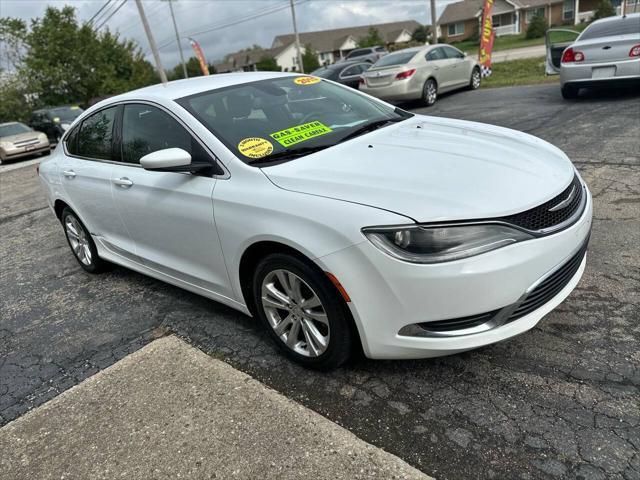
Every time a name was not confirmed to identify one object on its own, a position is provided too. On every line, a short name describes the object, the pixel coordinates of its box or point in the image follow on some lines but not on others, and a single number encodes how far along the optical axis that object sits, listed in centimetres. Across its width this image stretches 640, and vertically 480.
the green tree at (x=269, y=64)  6756
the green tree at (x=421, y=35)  6000
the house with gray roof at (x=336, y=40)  8300
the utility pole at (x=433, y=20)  2053
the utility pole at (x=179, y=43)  4728
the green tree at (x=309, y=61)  5891
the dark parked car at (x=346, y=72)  1522
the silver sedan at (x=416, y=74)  1184
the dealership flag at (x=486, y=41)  1570
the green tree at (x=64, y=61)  2945
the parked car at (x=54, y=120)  1902
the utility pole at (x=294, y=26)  3606
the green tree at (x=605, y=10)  4088
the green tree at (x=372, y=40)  5420
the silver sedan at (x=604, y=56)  807
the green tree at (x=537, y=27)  4489
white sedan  220
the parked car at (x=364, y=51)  3362
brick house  5572
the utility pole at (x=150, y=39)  2420
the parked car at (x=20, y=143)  1600
